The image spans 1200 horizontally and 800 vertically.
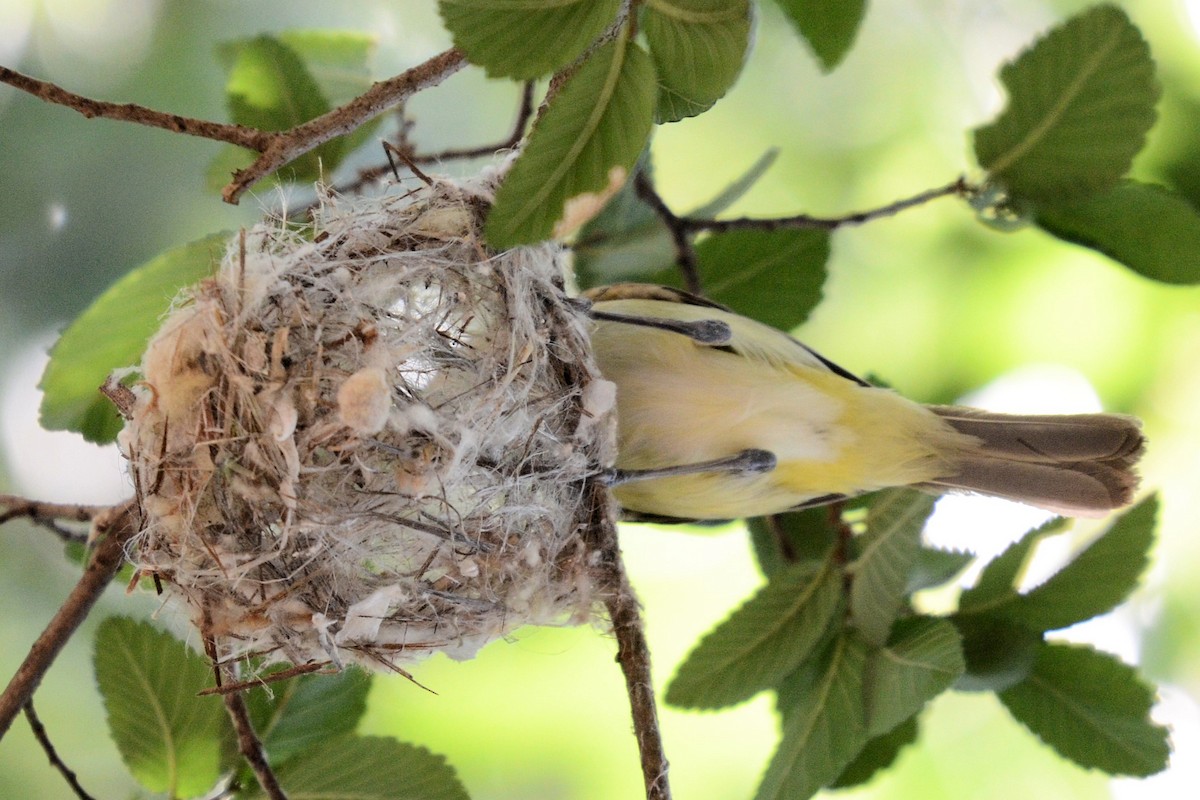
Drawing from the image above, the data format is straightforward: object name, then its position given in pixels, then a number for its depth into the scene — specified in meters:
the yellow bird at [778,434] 4.13
